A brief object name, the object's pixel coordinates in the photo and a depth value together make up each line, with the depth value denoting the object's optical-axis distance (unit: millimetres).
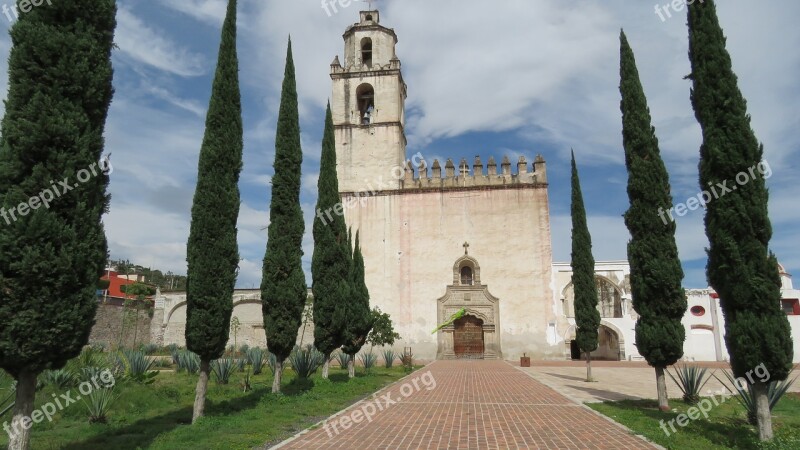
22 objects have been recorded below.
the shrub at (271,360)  18816
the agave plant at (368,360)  20088
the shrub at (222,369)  12805
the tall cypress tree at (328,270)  14867
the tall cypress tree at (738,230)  6785
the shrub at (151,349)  27284
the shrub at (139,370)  11891
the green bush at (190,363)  15414
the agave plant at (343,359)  22003
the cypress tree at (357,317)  16438
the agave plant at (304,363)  14109
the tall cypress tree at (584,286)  16391
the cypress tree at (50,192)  5355
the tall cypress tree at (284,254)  11523
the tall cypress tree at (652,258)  9711
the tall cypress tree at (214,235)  8609
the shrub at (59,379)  10422
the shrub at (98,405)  8234
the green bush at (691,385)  10844
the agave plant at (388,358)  22469
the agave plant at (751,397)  7793
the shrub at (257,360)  16484
